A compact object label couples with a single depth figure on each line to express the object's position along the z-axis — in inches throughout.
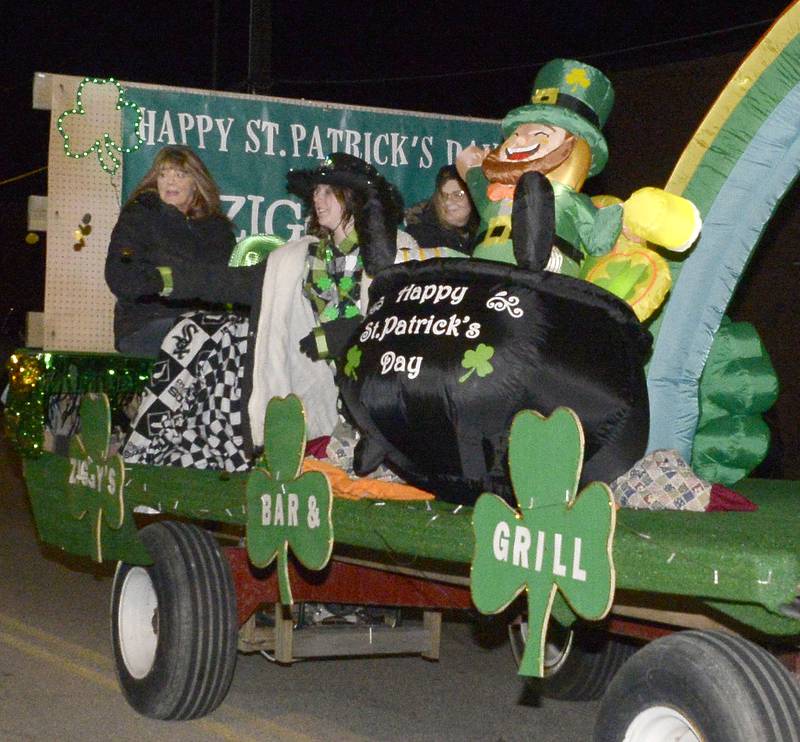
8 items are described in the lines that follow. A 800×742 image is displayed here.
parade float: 128.3
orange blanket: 178.4
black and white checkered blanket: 234.2
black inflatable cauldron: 156.2
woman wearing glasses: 253.6
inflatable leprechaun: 167.2
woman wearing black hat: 212.1
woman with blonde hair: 263.0
